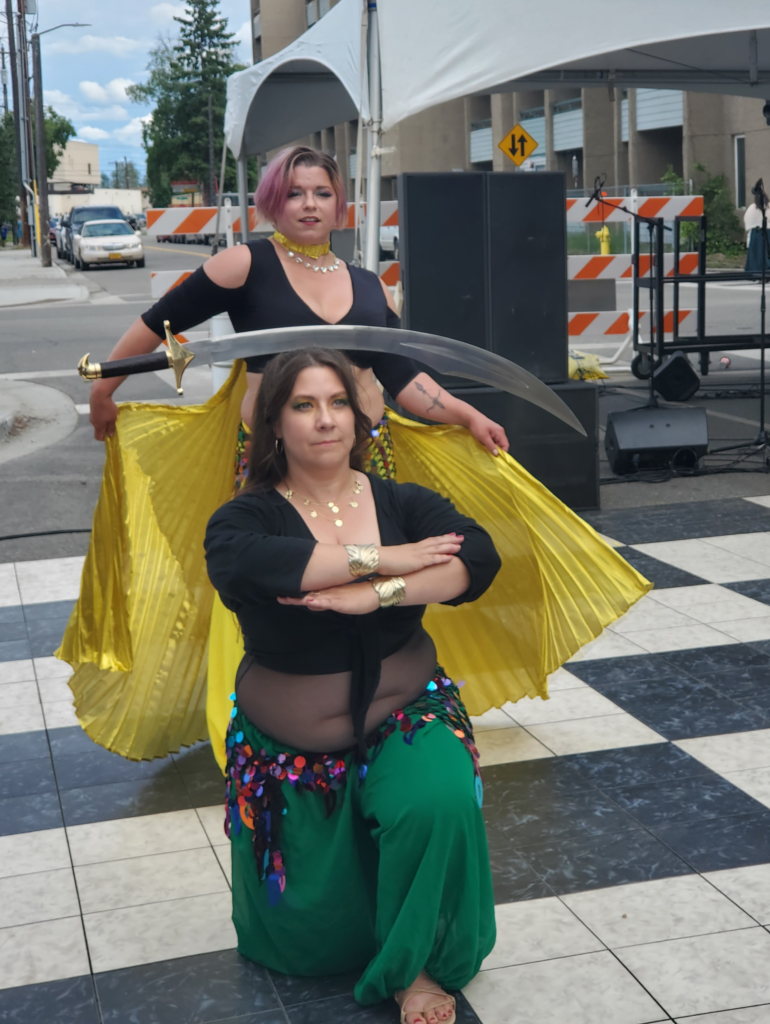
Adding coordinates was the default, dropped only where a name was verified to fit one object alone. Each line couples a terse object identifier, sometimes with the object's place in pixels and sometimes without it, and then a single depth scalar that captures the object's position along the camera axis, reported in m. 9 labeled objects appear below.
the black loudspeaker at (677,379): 10.20
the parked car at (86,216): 38.53
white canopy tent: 6.25
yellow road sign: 16.81
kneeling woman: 2.43
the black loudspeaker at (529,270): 7.03
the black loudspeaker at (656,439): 8.16
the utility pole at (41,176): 34.31
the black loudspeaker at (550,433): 7.14
